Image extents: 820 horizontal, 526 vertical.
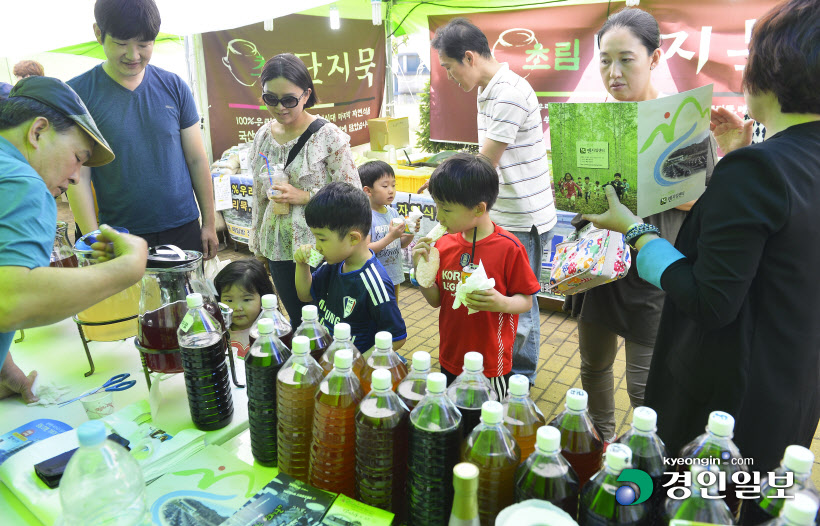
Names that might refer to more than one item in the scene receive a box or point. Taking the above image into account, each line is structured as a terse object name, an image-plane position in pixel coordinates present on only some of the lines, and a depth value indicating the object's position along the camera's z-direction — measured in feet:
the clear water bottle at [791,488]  2.51
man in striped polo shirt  8.80
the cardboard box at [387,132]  21.45
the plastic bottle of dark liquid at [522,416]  3.39
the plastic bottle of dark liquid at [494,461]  3.13
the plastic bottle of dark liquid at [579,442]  3.22
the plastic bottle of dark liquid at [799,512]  2.20
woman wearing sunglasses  8.44
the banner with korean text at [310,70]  20.01
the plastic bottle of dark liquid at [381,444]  3.45
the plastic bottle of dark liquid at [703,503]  2.57
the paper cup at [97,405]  5.11
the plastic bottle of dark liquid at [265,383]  4.27
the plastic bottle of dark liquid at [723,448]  2.82
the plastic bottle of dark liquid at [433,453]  3.27
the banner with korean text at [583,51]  15.38
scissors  5.85
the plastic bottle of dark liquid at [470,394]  3.70
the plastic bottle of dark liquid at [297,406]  3.95
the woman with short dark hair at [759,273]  3.70
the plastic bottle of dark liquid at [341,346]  4.11
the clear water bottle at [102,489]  3.42
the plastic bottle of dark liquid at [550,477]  2.87
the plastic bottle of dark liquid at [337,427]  3.71
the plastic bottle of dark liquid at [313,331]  4.71
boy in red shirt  6.82
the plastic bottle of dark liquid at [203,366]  4.78
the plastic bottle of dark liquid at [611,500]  2.69
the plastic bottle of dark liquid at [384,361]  4.11
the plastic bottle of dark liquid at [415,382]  3.66
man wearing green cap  3.88
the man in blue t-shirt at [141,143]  8.07
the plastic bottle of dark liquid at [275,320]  4.75
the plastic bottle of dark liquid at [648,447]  2.84
